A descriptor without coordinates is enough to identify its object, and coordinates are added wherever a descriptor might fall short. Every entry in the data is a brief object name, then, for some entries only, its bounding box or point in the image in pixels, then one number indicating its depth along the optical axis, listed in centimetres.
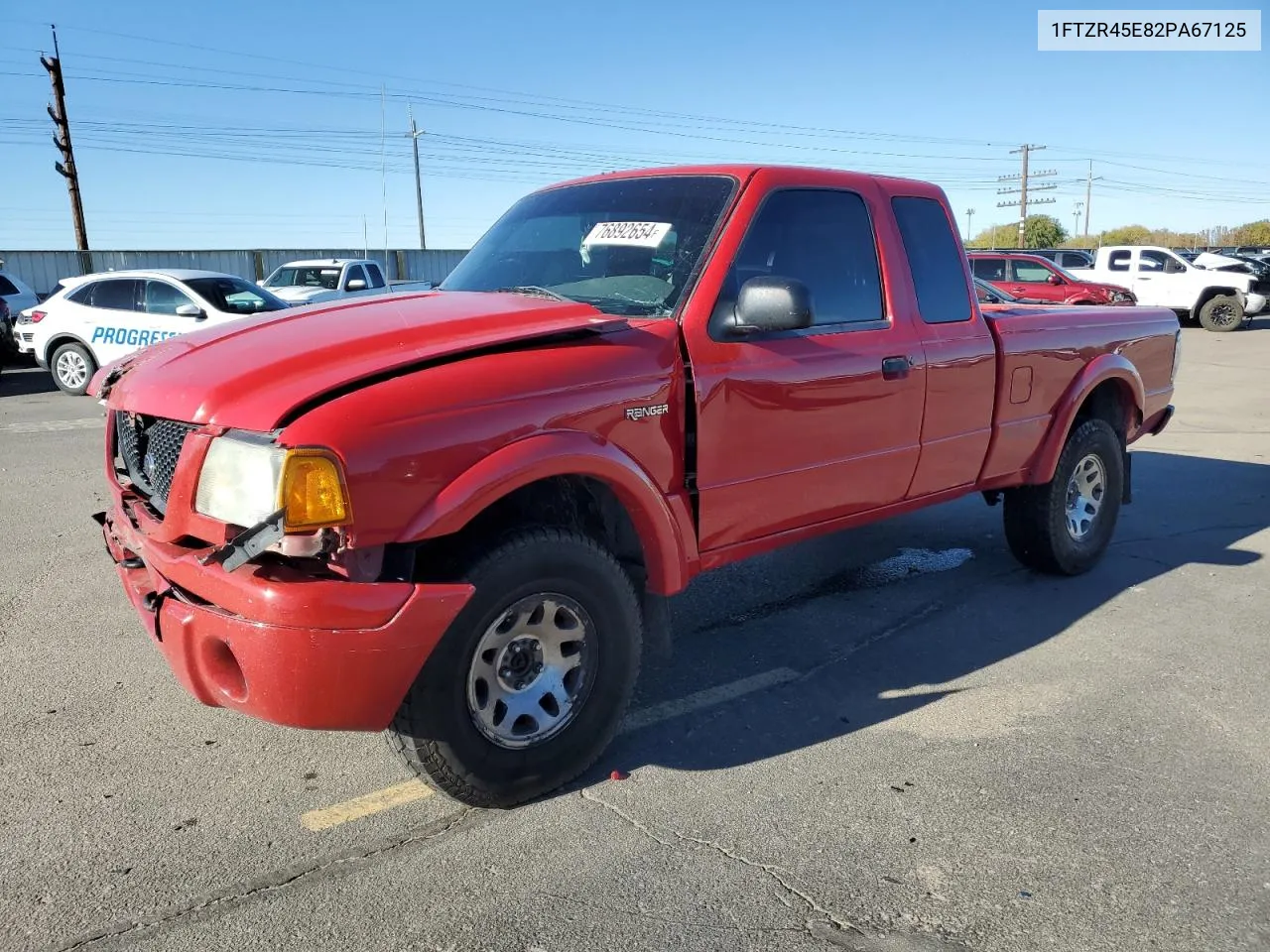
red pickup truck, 254
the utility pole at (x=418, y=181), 4622
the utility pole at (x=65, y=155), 2638
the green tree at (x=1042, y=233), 7556
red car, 2031
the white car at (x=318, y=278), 1747
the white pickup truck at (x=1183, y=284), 2353
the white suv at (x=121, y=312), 1330
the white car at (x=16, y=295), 1701
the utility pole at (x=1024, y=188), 6869
